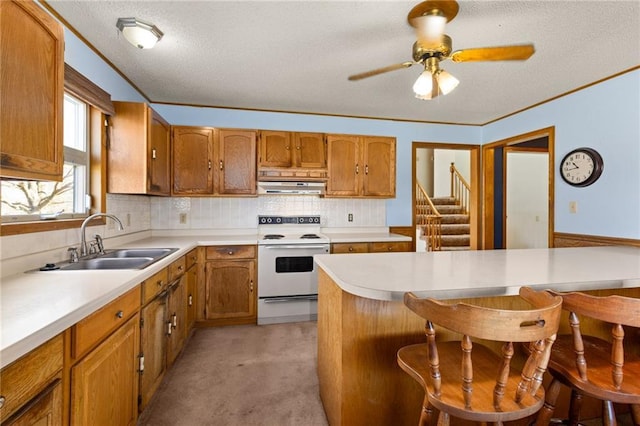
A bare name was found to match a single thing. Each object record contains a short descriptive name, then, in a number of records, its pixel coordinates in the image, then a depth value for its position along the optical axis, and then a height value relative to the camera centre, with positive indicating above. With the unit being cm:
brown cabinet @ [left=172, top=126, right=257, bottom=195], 313 +58
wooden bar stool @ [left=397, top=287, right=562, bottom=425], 88 -50
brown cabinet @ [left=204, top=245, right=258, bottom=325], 296 -72
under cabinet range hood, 329 +30
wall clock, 266 +45
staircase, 503 -19
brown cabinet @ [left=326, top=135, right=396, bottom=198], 347 +58
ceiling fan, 166 +99
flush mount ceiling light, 181 +115
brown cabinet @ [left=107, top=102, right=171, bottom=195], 235 +52
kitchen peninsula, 122 -44
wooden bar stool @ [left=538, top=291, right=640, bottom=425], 102 -60
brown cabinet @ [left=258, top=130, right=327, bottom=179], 330 +68
